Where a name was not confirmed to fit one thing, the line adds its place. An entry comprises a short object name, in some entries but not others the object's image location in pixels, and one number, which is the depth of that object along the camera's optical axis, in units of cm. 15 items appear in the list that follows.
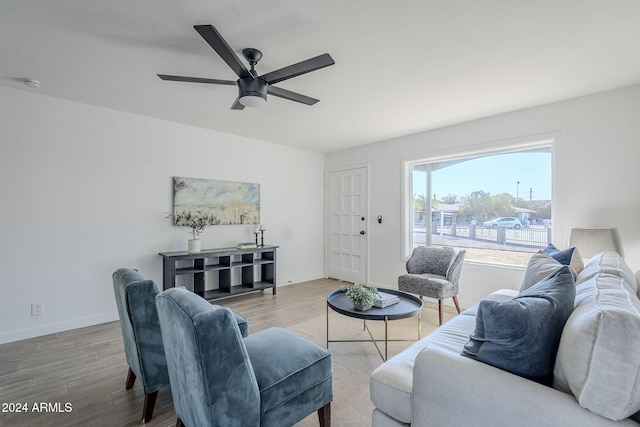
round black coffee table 222
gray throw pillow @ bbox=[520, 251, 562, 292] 190
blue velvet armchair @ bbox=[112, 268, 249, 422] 171
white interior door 508
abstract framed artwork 394
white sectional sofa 85
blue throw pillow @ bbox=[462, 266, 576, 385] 106
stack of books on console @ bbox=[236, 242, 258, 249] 429
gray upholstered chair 324
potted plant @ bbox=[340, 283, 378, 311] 232
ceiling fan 180
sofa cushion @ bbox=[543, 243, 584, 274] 208
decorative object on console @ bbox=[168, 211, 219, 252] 382
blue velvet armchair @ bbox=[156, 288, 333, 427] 117
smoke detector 267
